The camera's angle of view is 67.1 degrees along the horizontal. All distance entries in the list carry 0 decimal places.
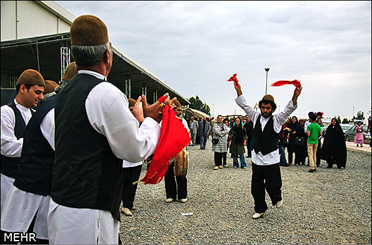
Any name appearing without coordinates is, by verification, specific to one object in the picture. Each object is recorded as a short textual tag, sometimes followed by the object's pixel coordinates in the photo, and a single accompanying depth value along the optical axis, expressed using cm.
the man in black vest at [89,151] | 150
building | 878
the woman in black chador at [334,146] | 1155
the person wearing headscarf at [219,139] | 1064
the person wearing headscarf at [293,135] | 1191
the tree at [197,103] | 7356
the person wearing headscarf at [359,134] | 1981
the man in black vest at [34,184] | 217
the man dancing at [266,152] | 498
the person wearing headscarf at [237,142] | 1096
